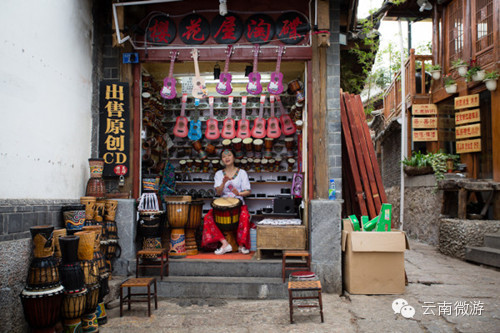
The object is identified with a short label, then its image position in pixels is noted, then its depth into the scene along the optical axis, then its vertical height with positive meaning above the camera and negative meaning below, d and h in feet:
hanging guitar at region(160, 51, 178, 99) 19.47 +4.21
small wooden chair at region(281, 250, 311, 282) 16.84 -4.34
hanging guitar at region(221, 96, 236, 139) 24.02 +2.51
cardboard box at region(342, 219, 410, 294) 16.83 -4.38
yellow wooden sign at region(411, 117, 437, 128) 38.81 +4.60
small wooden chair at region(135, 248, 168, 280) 16.61 -4.04
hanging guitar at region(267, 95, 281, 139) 23.68 +2.65
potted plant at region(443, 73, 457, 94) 34.70 +7.30
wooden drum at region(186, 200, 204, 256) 20.08 -2.91
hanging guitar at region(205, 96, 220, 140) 24.04 +2.61
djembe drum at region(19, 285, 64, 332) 11.14 -3.92
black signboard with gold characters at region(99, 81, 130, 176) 18.60 +2.13
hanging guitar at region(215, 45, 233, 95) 19.44 +4.34
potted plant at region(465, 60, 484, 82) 30.73 +7.65
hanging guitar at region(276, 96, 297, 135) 23.93 +2.73
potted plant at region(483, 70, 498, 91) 29.25 +6.58
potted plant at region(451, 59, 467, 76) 32.73 +8.58
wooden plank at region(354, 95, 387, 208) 20.86 +0.90
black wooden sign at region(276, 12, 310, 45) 19.12 +7.03
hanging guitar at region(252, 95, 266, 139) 24.14 +2.57
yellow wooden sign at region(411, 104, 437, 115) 39.04 +5.96
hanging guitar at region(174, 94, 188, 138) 22.97 +2.60
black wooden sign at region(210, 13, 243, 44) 19.31 +7.03
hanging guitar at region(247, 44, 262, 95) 19.52 +4.34
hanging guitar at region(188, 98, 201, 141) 24.23 +2.48
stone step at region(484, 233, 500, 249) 25.64 -4.88
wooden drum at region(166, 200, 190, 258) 19.47 -2.64
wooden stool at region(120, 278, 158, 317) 13.92 -4.08
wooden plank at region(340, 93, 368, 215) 20.59 +0.46
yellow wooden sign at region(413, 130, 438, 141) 38.47 +3.26
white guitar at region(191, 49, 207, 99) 19.88 +4.25
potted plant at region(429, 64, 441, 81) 38.13 +9.47
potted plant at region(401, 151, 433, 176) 35.78 +0.27
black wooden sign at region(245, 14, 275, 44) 19.25 +6.97
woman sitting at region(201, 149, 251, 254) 20.44 -1.45
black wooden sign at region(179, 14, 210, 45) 19.44 +7.04
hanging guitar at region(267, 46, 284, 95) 19.22 +4.26
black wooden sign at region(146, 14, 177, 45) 19.49 +7.02
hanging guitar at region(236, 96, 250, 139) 22.97 +2.40
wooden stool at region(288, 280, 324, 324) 13.32 -4.07
